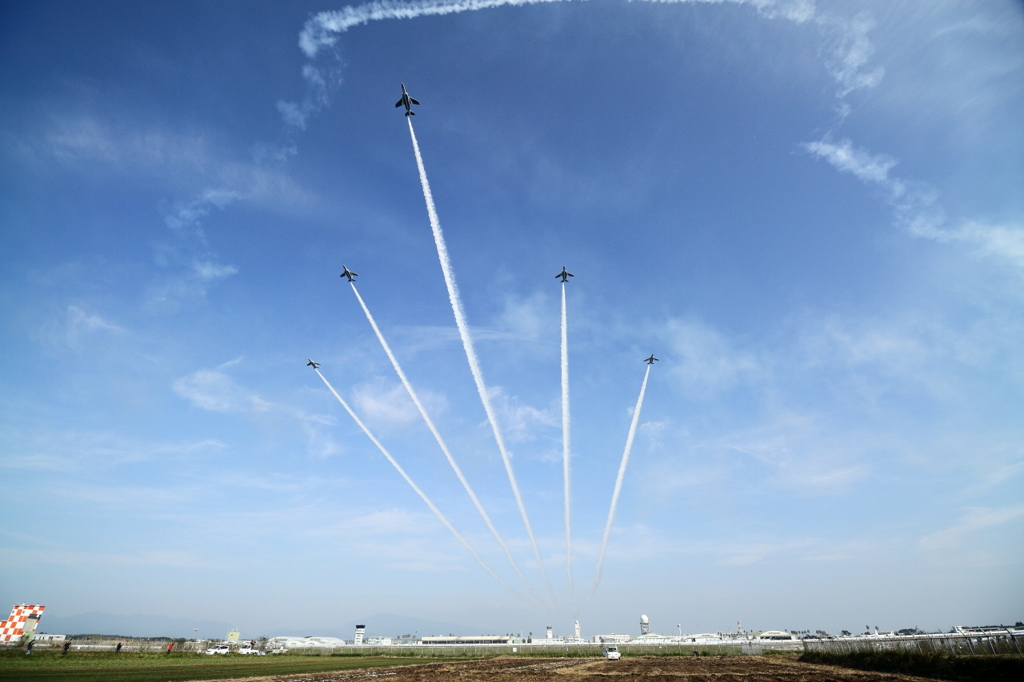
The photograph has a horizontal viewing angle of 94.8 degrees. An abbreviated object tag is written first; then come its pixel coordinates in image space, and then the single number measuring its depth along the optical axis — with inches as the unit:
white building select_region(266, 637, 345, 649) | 5520.2
